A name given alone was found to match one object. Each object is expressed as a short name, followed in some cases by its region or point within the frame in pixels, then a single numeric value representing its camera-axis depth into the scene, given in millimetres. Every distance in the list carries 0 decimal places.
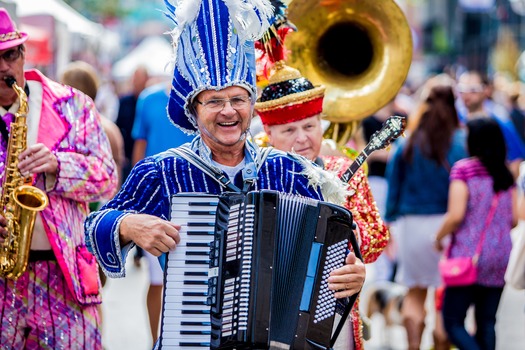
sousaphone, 10174
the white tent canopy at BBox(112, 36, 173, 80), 36692
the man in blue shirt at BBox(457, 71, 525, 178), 15812
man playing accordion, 6379
